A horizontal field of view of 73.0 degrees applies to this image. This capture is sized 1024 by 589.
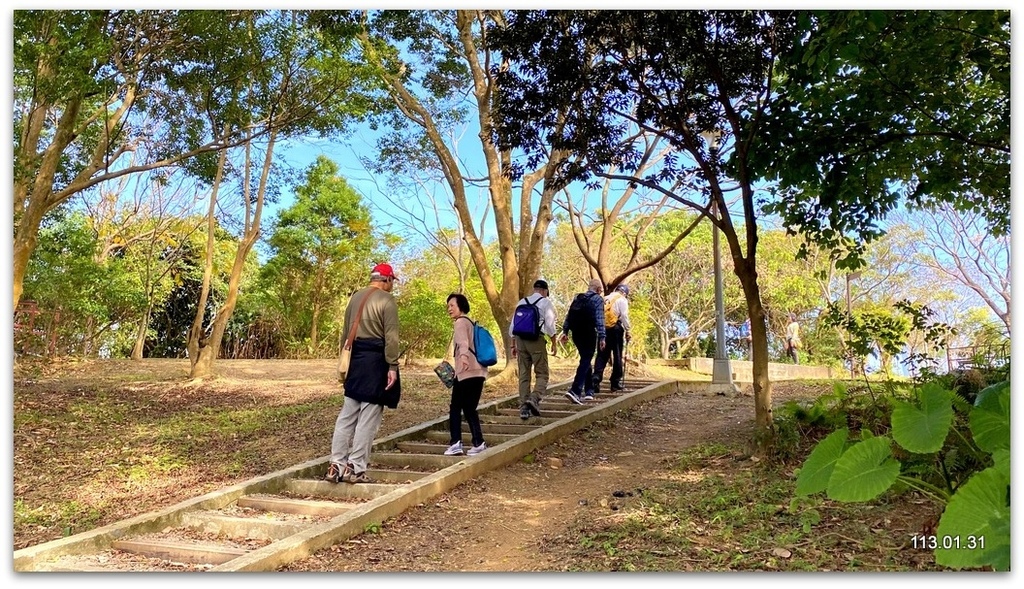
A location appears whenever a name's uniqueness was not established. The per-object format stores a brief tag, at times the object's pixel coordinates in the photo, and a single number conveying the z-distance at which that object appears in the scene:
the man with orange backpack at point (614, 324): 9.07
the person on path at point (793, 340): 17.67
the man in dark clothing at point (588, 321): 8.11
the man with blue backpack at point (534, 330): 7.28
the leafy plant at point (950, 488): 2.79
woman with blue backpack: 5.80
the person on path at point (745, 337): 22.06
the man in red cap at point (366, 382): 5.04
